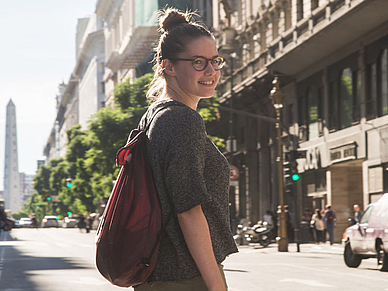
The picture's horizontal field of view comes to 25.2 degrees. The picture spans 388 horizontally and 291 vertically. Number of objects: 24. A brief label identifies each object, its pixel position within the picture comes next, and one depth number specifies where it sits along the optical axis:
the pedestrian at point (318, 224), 34.06
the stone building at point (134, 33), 70.69
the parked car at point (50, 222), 99.44
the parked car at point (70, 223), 97.75
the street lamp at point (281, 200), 27.44
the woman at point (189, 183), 3.01
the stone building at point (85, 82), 118.06
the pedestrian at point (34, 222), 94.30
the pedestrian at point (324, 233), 34.19
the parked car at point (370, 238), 17.83
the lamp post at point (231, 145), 38.28
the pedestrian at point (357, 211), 30.72
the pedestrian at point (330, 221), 31.92
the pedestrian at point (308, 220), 36.35
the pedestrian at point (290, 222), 35.19
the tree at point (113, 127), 49.03
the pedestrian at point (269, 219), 36.22
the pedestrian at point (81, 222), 67.33
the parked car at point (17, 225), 112.26
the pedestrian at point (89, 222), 63.62
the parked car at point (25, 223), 116.06
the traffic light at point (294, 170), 28.33
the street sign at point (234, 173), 34.88
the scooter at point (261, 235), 31.94
